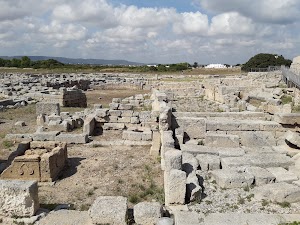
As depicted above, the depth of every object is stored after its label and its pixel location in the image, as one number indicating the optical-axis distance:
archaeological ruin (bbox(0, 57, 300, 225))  4.30
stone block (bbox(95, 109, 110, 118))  10.92
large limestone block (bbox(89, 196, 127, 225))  4.04
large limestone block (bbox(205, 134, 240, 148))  7.59
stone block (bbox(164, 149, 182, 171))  5.50
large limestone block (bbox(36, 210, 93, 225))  4.11
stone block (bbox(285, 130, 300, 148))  6.97
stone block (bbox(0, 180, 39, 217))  4.33
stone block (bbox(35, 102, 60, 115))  13.18
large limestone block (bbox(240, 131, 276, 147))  7.99
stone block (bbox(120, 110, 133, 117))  11.05
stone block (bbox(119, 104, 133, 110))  12.69
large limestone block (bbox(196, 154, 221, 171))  6.20
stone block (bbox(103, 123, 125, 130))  10.87
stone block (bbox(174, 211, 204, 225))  4.07
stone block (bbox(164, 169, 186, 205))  4.78
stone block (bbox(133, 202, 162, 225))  4.10
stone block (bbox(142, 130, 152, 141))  9.42
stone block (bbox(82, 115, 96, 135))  10.05
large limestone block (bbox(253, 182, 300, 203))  4.80
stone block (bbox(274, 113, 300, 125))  8.13
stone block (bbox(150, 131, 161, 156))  8.06
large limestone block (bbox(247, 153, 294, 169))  6.12
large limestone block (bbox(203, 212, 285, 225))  4.04
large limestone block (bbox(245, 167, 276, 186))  5.40
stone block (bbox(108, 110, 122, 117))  11.03
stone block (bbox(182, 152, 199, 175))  6.04
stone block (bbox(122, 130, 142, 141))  9.48
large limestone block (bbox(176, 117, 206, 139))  8.43
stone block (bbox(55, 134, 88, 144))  9.36
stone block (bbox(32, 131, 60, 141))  9.51
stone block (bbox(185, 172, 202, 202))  4.92
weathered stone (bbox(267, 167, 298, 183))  5.43
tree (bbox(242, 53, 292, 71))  55.29
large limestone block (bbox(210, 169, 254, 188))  5.37
